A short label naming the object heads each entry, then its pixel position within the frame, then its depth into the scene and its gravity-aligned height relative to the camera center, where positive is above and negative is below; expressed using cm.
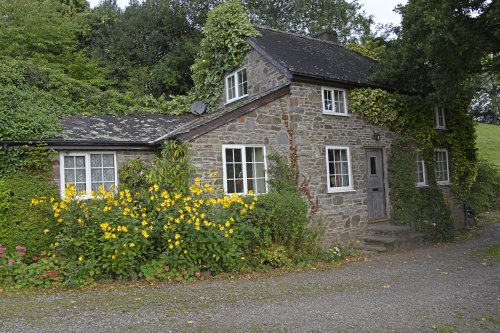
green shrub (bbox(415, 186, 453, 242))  1432 -115
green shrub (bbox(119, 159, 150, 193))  1130 +63
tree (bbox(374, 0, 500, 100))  1095 +392
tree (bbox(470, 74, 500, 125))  3712 +891
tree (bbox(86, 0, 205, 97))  2747 +1035
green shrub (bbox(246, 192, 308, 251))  1008 -71
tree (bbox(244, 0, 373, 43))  3434 +1440
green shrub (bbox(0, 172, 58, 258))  940 -33
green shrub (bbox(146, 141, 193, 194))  1048 +63
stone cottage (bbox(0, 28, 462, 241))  1113 +154
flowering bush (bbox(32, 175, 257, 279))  826 -78
